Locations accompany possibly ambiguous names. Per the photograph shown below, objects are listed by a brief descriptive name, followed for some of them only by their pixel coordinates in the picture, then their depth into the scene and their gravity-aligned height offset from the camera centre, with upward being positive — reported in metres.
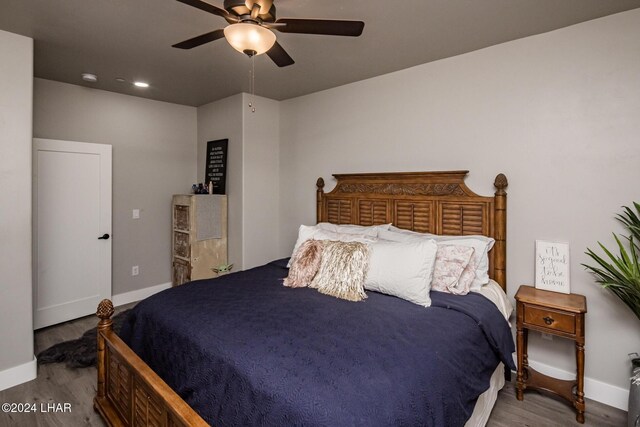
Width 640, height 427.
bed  1.29 -0.67
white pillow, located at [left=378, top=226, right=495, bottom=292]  2.53 -0.25
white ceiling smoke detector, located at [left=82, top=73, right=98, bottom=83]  3.46 +1.35
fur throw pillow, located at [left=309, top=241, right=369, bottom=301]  2.32 -0.43
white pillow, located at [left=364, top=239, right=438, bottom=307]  2.22 -0.40
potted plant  1.97 -0.38
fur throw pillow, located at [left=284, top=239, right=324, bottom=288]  2.55 -0.42
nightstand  2.18 -0.75
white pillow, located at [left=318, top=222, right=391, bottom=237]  3.12 -0.17
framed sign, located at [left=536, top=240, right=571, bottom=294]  2.43 -0.40
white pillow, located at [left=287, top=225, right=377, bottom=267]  2.88 -0.23
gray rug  2.90 -1.28
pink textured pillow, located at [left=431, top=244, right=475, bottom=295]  2.39 -0.42
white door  3.59 -0.22
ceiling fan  1.64 +0.94
